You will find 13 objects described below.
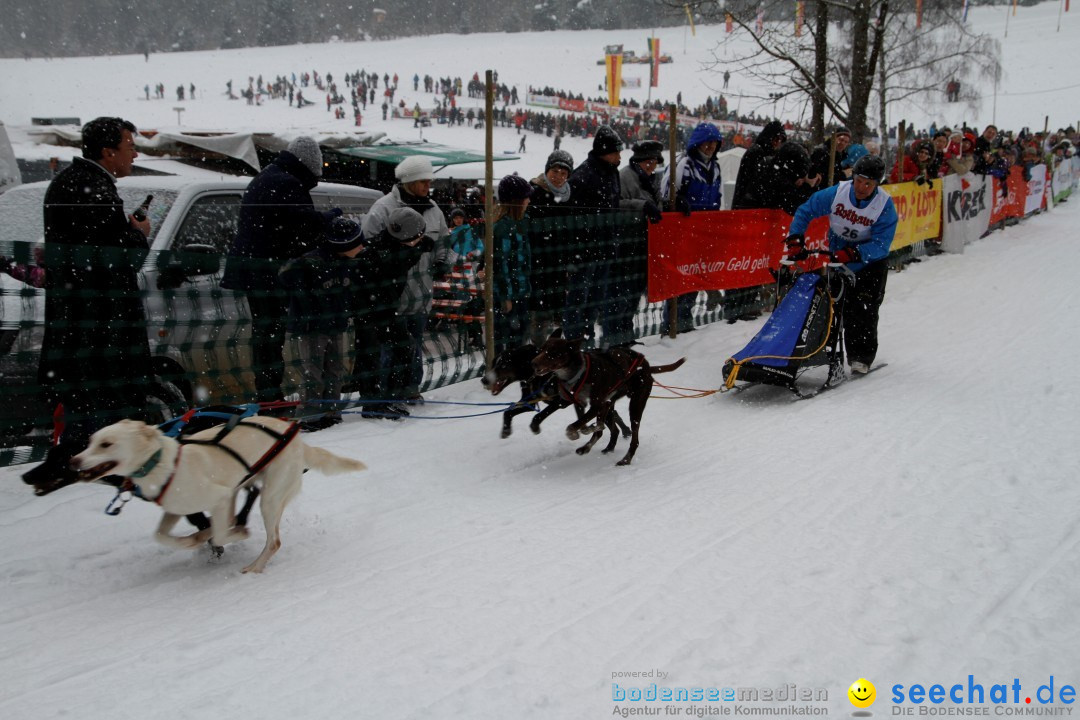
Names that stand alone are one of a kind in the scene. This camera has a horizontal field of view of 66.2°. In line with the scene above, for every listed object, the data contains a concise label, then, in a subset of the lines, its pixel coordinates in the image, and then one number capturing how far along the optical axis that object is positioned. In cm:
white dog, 308
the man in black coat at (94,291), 428
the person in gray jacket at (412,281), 613
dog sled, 672
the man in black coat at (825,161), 1014
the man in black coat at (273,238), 527
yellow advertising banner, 1272
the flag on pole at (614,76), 4116
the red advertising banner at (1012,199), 1738
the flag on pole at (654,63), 5345
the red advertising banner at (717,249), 827
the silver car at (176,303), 426
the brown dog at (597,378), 497
